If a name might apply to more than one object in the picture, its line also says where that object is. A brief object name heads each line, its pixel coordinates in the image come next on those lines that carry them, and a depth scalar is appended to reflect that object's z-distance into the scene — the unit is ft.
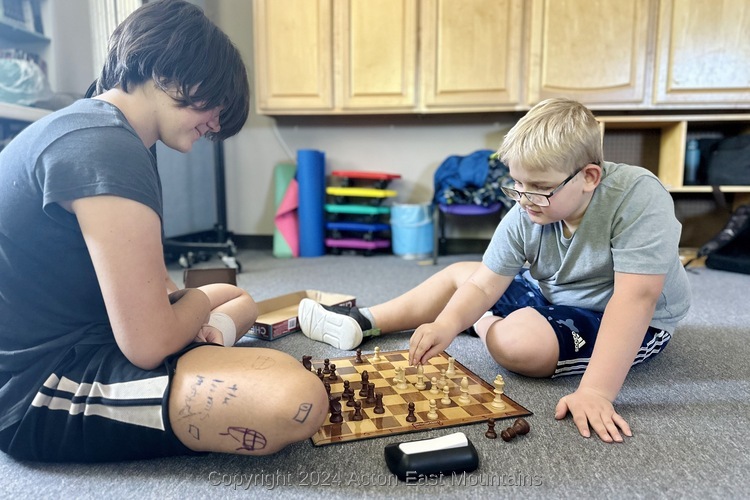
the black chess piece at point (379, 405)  3.03
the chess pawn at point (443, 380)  3.38
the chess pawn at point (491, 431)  2.79
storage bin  9.98
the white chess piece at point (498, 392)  3.15
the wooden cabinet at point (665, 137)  8.65
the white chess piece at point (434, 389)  3.33
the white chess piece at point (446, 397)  3.17
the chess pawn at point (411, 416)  2.95
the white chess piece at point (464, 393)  3.20
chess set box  4.72
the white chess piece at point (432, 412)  2.97
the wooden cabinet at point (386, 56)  9.29
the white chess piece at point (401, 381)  3.42
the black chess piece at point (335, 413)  2.91
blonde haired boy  3.04
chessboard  2.89
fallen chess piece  2.76
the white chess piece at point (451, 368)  3.56
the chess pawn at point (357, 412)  2.96
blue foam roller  10.28
